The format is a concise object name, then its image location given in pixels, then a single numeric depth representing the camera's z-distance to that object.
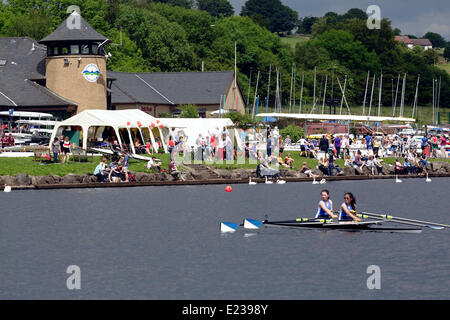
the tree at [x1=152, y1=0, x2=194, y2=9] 192.85
